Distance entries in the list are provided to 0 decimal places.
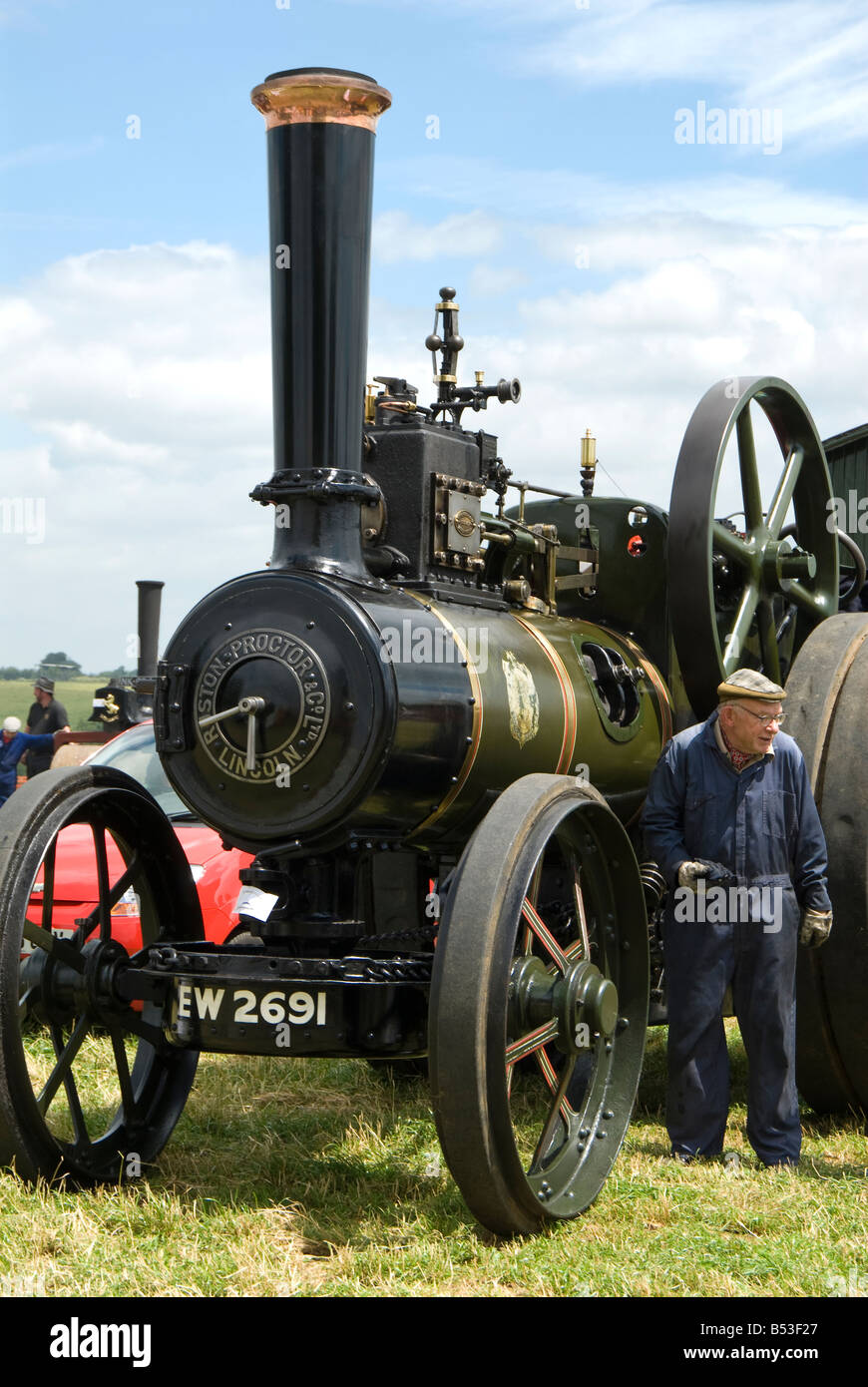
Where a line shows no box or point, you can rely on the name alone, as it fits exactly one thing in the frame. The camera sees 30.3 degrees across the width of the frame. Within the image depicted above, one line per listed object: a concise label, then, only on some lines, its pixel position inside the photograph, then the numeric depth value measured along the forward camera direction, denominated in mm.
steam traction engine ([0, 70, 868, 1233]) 3967
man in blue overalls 4793
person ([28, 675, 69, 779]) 14148
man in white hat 13297
